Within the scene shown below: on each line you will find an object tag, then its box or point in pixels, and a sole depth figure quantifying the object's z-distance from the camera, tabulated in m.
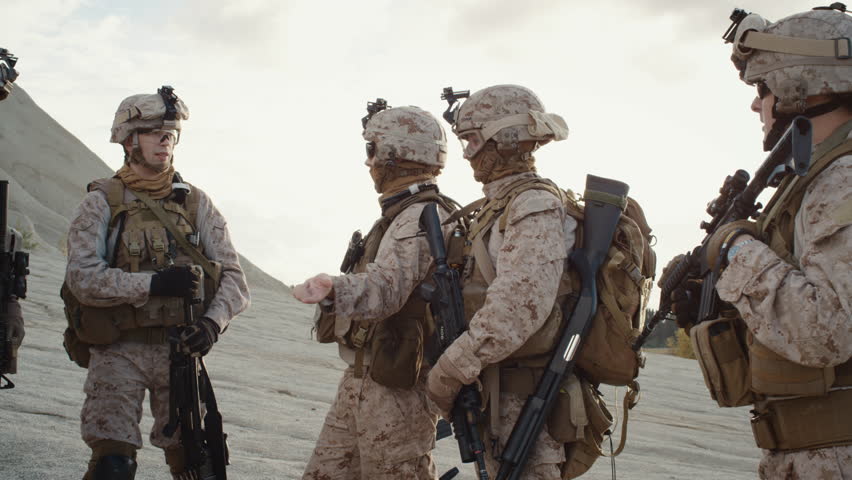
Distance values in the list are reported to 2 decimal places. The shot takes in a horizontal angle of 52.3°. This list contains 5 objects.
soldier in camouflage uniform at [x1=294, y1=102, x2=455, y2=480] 4.00
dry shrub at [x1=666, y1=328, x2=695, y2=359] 24.31
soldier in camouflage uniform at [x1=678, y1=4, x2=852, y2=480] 2.56
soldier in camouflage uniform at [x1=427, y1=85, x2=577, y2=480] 3.35
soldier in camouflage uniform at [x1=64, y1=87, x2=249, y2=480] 4.55
